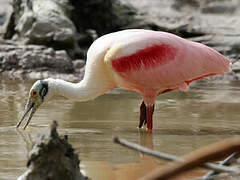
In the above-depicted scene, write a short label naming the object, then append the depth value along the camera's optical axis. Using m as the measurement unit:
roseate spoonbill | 13.36
